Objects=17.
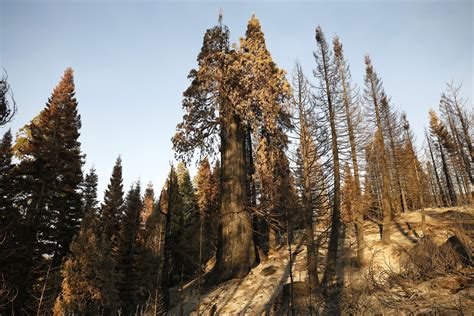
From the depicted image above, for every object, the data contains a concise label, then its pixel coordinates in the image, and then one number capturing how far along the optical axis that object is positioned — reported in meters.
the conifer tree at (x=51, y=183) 15.73
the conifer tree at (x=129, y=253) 24.77
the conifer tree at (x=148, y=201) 42.91
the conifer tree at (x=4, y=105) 7.61
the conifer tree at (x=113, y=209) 26.19
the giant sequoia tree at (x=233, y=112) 12.53
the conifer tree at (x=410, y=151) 20.95
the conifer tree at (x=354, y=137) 12.66
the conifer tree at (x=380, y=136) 13.63
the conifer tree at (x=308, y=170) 9.36
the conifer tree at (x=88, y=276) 14.74
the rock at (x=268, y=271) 12.02
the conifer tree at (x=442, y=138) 32.72
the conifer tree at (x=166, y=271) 10.59
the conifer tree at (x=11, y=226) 13.23
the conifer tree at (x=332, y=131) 12.08
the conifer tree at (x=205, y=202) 29.00
